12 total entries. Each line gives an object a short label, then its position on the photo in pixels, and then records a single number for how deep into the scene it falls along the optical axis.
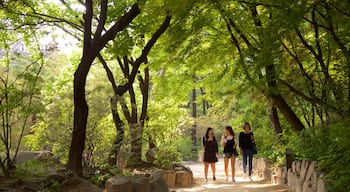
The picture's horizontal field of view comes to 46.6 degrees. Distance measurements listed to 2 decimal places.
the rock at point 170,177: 11.55
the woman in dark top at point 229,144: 11.16
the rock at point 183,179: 11.95
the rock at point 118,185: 7.30
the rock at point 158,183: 8.02
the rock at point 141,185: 7.58
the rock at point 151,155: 13.90
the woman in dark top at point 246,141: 11.23
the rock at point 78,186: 6.77
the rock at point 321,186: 5.69
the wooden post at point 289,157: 9.27
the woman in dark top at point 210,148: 11.63
